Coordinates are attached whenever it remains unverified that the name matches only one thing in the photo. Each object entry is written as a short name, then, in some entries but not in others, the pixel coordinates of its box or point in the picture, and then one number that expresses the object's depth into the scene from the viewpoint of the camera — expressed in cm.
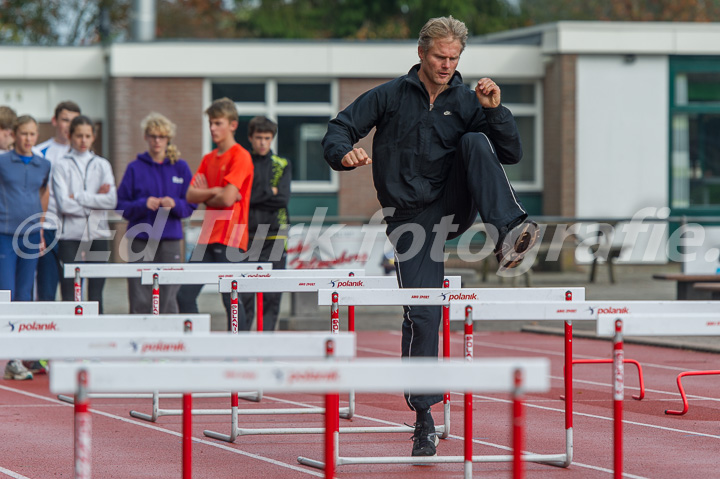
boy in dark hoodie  2148
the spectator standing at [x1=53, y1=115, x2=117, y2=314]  2194
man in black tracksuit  1310
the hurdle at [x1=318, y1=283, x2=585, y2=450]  1270
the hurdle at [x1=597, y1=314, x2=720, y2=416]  1001
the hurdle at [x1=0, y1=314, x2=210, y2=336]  998
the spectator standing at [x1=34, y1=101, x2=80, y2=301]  2189
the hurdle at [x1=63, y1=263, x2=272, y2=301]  1742
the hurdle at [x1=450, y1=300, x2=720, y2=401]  1109
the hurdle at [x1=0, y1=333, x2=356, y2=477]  876
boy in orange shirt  2022
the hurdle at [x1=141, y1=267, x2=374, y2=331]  1603
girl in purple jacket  2169
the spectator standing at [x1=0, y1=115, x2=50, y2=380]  2108
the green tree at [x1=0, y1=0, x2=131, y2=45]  8669
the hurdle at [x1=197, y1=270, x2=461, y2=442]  1444
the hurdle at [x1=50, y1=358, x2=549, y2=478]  785
